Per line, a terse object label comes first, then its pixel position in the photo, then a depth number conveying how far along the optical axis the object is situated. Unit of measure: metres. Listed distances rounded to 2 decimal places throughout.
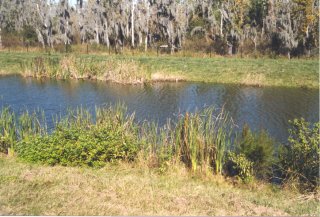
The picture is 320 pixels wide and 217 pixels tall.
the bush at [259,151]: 9.17
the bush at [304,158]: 8.57
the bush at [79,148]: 9.48
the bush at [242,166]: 8.95
